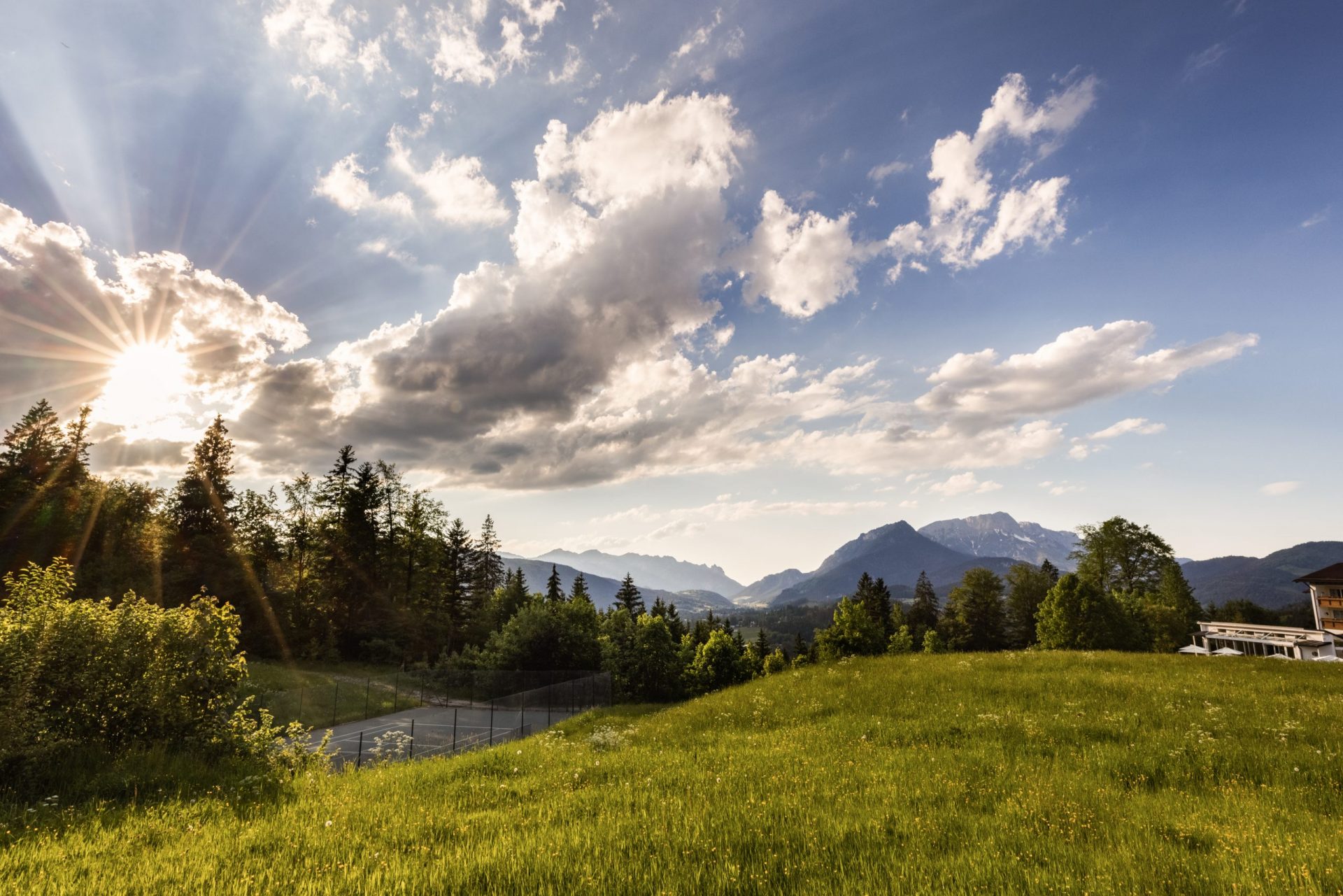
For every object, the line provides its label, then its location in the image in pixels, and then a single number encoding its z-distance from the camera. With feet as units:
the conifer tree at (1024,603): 266.98
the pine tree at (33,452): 145.38
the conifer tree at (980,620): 278.05
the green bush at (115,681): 35.73
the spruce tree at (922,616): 314.76
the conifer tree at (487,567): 252.99
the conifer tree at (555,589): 287.67
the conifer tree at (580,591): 236.92
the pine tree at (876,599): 299.79
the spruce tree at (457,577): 228.63
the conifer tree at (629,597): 340.98
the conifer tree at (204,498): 186.91
